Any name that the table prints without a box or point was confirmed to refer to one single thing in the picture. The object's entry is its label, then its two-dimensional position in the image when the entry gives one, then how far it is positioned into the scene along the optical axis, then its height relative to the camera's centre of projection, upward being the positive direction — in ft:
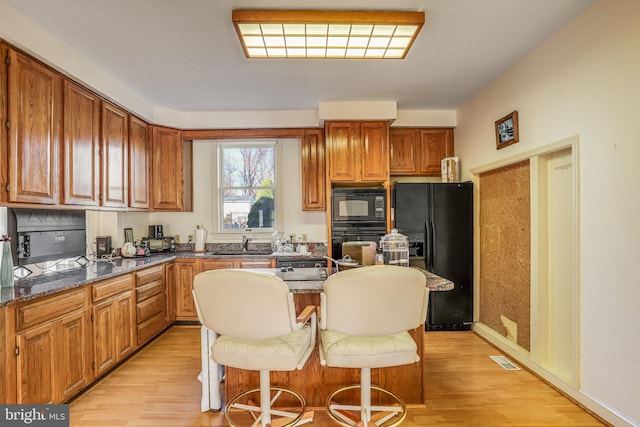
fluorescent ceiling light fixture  7.03 +4.35
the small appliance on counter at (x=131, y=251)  12.14 -1.42
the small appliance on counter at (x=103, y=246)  11.06 -1.11
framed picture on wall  9.70 +2.64
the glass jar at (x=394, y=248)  9.17 -1.03
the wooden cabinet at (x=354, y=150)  12.86 +2.58
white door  8.35 -1.49
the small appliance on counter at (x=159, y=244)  13.28 -1.29
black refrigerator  12.29 -0.95
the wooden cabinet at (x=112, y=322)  8.29 -3.06
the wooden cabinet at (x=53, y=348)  6.20 -2.91
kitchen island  7.19 -3.76
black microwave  12.53 +0.24
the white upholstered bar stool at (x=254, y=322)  4.93 -1.79
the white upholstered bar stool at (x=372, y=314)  4.96 -1.64
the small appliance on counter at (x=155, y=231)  14.17 -0.77
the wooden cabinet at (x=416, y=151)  13.99 +2.74
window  14.92 +1.08
